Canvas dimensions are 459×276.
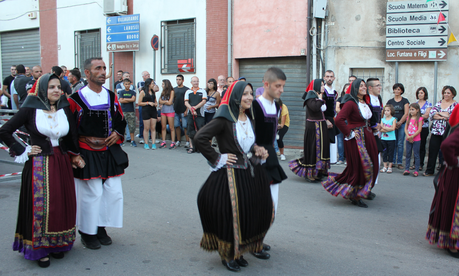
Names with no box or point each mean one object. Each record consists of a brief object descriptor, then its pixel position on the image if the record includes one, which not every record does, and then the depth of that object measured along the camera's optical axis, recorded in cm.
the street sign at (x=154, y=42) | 1459
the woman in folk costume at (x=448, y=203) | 438
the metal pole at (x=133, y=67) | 1545
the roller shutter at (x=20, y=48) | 1866
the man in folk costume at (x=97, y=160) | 453
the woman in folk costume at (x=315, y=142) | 810
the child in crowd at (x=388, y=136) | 954
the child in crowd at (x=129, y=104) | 1250
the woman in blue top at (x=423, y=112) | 956
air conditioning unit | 1520
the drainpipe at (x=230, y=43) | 1347
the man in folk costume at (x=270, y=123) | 434
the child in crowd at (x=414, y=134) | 927
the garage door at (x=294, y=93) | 1284
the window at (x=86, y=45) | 1661
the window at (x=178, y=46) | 1442
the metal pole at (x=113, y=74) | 1597
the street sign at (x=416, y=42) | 1060
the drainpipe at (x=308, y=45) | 1212
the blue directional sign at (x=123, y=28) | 1508
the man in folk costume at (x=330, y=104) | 839
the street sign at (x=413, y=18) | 1058
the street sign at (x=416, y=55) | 1063
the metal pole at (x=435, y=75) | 1071
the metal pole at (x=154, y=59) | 1507
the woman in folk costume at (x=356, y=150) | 639
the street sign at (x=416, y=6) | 1046
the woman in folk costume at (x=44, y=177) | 411
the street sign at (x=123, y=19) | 1504
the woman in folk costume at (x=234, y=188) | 386
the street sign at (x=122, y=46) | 1519
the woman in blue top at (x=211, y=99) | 1180
